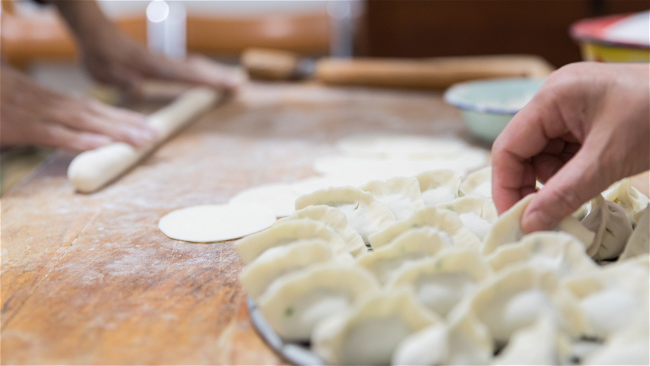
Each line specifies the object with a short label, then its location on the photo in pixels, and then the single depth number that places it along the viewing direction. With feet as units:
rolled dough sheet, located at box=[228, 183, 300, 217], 3.86
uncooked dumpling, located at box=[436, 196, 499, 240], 2.81
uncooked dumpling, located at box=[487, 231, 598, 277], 2.23
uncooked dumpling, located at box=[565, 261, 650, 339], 1.98
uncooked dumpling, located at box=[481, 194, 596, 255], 2.47
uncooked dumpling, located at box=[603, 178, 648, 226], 2.98
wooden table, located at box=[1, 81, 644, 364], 2.27
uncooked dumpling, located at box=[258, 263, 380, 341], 2.11
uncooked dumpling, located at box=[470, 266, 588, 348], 1.99
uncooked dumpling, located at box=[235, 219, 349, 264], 2.59
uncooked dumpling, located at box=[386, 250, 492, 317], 2.14
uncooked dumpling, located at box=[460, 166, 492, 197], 3.44
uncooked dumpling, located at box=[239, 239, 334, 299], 2.33
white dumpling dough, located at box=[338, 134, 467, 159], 5.19
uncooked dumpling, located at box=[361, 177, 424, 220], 3.09
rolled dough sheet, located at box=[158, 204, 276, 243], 3.38
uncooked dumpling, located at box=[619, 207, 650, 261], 2.48
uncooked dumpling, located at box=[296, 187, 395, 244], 2.95
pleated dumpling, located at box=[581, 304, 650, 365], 1.82
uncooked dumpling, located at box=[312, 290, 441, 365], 1.92
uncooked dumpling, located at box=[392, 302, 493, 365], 1.83
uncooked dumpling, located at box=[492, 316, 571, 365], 1.80
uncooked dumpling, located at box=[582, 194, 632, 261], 2.60
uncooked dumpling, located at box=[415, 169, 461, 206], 3.28
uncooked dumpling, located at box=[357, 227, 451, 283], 2.39
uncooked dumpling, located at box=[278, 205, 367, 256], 2.73
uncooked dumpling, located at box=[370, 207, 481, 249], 2.63
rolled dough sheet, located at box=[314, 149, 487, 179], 4.66
